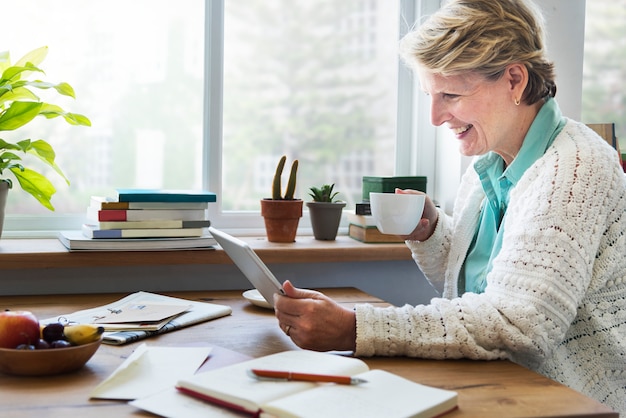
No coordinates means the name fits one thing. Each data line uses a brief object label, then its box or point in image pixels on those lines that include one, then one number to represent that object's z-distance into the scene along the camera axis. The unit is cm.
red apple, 117
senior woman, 128
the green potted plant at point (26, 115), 179
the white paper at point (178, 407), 99
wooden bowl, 113
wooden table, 104
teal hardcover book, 189
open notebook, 98
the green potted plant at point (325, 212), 214
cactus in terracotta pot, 206
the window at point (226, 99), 213
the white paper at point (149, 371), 109
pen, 108
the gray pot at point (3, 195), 181
